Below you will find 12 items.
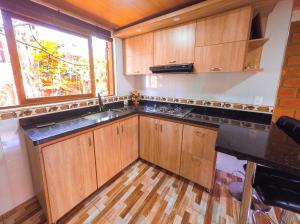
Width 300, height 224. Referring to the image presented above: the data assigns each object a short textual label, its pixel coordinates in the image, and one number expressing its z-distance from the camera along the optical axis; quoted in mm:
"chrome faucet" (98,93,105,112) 2067
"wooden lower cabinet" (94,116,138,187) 1648
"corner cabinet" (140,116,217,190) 1633
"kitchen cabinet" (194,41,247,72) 1448
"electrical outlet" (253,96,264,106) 1656
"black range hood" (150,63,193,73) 1712
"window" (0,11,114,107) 1358
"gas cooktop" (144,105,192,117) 1918
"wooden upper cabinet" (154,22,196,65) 1717
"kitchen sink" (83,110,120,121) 1758
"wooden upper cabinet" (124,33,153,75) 2084
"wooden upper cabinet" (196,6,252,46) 1376
